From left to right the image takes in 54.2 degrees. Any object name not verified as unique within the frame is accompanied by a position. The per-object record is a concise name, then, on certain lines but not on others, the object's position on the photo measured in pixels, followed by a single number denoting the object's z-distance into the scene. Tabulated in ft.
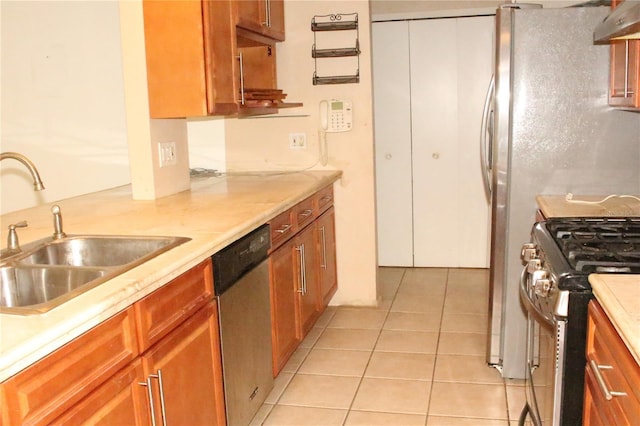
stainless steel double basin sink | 5.64
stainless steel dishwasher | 6.99
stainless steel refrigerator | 8.63
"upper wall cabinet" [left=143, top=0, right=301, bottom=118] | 8.69
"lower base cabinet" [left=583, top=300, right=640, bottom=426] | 4.10
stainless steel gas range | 5.41
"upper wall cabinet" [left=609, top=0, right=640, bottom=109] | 7.24
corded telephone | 12.39
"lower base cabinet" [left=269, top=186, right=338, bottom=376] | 9.01
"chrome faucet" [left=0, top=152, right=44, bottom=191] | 5.79
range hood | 5.19
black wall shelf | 12.11
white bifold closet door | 14.74
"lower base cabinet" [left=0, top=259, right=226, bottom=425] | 4.08
